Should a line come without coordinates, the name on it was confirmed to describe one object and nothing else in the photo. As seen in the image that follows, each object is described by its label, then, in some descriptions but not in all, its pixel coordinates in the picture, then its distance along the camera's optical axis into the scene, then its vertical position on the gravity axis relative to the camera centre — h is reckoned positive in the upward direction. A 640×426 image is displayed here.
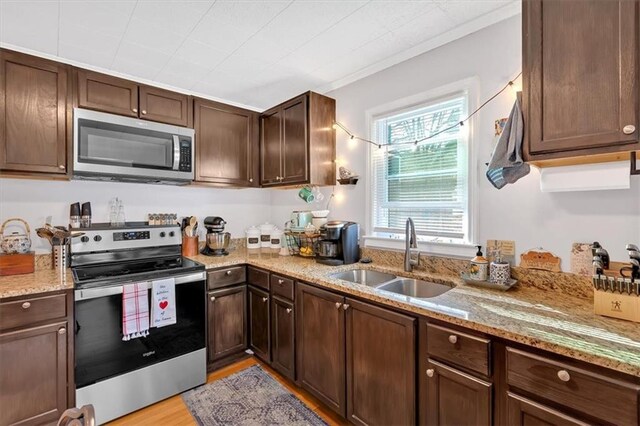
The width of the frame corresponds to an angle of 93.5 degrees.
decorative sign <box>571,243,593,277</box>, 1.50 -0.24
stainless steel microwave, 2.12 +0.49
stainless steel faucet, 2.04 -0.21
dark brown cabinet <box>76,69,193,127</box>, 2.17 +0.89
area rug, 1.92 -1.32
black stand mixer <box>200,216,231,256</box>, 2.85 -0.24
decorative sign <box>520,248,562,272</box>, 1.60 -0.27
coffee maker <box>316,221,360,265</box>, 2.37 -0.25
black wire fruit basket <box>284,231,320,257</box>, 2.66 -0.28
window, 2.02 +0.30
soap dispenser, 1.74 -0.33
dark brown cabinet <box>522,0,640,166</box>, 1.13 +0.54
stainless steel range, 1.85 -0.75
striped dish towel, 1.93 -0.64
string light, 1.76 +0.63
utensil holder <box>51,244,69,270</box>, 2.10 -0.30
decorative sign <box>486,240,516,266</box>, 1.75 -0.23
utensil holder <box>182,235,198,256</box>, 2.81 -0.31
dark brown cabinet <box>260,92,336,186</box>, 2.62 +0.65
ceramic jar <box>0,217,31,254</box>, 1.99 -0.20
